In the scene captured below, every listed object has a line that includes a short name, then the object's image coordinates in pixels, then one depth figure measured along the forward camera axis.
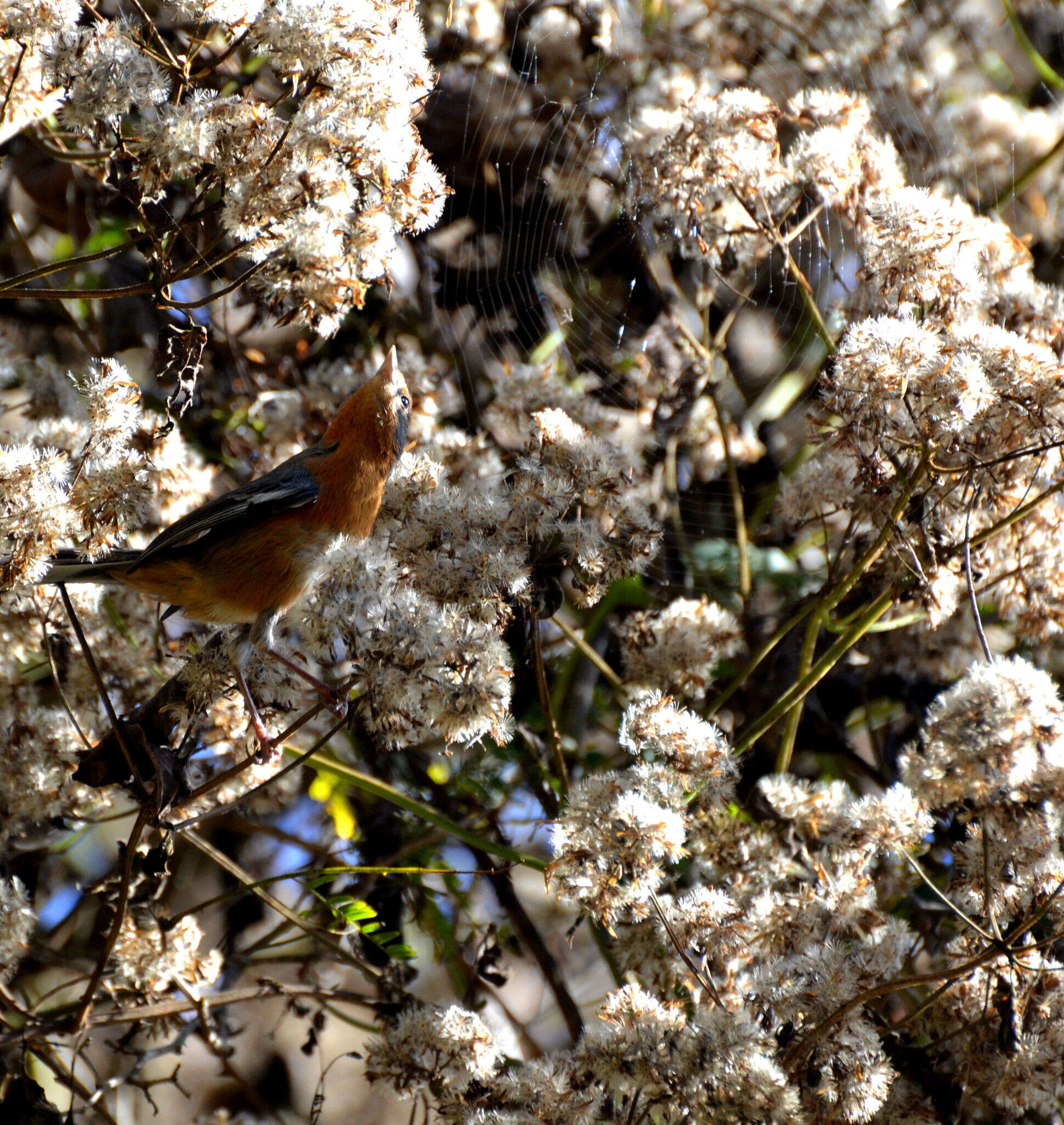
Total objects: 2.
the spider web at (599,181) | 7.84
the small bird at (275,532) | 5.52
